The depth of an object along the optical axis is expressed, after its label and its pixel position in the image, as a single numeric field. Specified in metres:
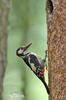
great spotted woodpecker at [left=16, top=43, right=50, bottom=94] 11.63
